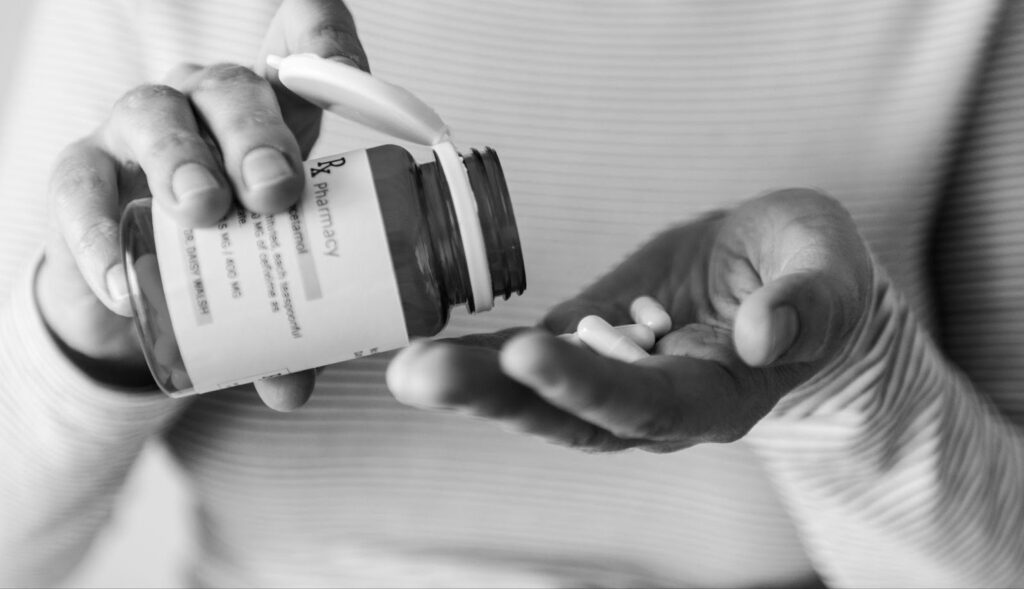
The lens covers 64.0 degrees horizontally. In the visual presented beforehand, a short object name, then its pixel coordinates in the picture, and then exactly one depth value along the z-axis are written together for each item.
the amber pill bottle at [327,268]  0.38
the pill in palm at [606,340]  0.42
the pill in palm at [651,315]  0.49
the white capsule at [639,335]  0.46
